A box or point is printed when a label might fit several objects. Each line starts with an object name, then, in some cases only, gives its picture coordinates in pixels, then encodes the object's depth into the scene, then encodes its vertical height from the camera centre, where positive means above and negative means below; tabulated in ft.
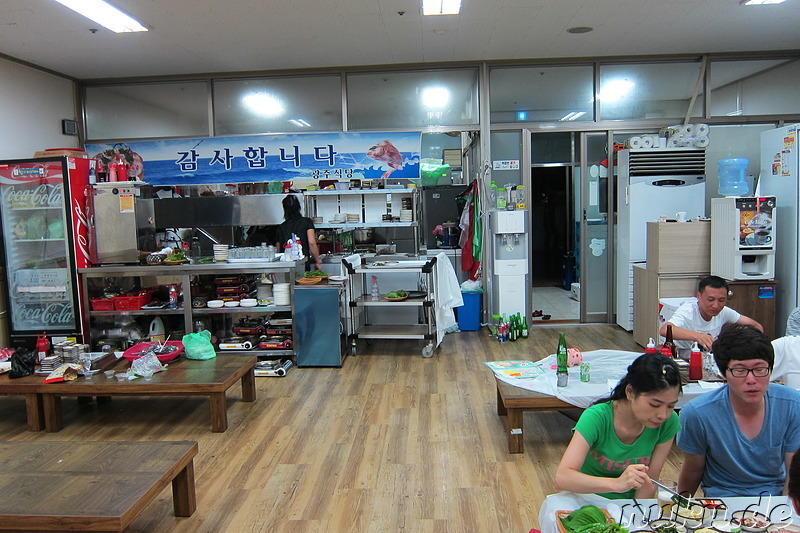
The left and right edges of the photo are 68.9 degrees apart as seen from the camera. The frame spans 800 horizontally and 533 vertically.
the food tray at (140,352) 15.20 -3.24
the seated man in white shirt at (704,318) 12.09 -2.28
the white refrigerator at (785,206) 17.80 +0.19
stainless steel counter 18.99 -1.29
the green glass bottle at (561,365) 11.85 -2.99
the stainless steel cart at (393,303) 19.65 -2.68
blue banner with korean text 23.59 +2.82
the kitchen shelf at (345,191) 22.38 +1.26
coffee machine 17.72 -0.68
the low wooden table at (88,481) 7.77 -3.73
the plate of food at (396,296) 19.88 -2.48
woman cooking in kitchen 21.39 -0.10
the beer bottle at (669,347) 11.51 -2.63
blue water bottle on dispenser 21.24 +1.34
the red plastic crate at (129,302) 19.58 -2.40
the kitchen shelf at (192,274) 18.99 -1.47
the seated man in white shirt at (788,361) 9.53 -2.44
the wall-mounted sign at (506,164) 23.81 +2.28
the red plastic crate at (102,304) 19.66 -2.44
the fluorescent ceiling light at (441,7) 16.72 +6.27
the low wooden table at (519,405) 11.78 -3.75
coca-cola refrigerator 19.02 -0.30
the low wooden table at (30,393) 13.75 -3.78
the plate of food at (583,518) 5.80 -3.01
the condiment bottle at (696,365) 10.88 -2.80
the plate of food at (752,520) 5.59 -3.01
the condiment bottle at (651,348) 11.69 -2.64
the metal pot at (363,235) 25.21 -0.47
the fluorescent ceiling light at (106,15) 15.93 +6.22
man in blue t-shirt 6.68 -2.48
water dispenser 22.07 -1.82
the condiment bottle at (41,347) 14.98 -2.96
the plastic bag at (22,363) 14.28 -3.20
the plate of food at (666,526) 5.64 -3.03
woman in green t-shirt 6.49 -2.62
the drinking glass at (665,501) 5.96 -2.98
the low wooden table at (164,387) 13.44 -3.63
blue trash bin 23.15 -3.65
